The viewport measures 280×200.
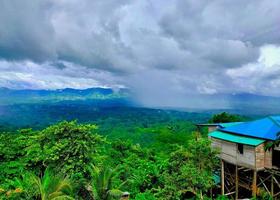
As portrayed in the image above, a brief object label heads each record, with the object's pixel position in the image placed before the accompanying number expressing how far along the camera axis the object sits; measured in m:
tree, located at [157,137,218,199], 10.91
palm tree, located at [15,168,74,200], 6.62
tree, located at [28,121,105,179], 11.64
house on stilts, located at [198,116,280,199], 12.81
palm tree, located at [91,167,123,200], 7.80
